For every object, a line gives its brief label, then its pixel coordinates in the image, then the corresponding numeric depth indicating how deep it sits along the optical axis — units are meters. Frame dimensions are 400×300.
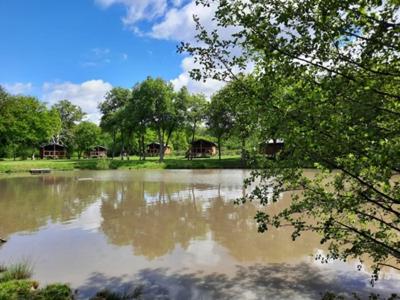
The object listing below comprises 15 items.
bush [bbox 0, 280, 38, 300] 5.80
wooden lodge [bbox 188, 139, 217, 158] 68.12
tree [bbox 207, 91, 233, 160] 51.09
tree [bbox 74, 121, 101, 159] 74.12
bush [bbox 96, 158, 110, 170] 46.97
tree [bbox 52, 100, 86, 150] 84.69
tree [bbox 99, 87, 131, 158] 59.84
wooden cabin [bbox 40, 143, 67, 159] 69.06
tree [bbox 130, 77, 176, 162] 51.03
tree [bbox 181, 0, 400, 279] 2.73
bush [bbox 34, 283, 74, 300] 5.96
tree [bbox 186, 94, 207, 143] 53.31
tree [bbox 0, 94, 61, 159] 56.50
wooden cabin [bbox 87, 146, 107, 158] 82.25
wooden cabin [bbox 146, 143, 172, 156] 83.44
